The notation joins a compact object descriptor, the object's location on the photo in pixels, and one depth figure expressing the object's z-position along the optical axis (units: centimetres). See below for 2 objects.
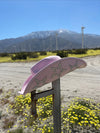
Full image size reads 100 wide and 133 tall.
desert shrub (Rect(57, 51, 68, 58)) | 1947
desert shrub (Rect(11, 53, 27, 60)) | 2038
